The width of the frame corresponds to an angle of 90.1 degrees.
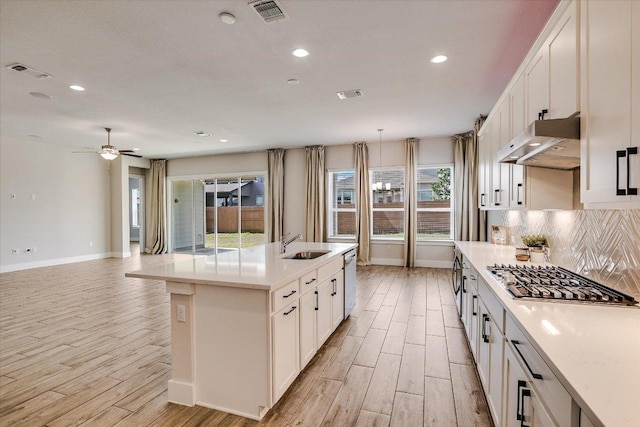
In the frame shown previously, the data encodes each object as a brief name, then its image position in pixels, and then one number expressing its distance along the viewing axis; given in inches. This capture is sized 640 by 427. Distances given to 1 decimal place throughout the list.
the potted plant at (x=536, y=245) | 113.4
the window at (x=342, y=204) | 314.2
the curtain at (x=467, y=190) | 255.9
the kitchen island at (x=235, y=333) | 80.5
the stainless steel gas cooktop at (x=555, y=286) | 64.6
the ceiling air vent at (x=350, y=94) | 168.7
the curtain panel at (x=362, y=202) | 295.9
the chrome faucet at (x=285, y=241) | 136.4
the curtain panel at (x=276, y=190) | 327.9
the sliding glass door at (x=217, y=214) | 356.5
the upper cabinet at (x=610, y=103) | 46.3
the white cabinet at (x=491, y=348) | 69.7
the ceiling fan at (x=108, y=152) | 242.0
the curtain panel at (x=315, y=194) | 309.3
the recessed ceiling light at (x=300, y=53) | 124.8
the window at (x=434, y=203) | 285.9
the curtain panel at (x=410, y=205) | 280.7
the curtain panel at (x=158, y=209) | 385.1
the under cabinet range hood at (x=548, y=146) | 63.2
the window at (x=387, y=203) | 298.8
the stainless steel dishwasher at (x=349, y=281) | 147.3
